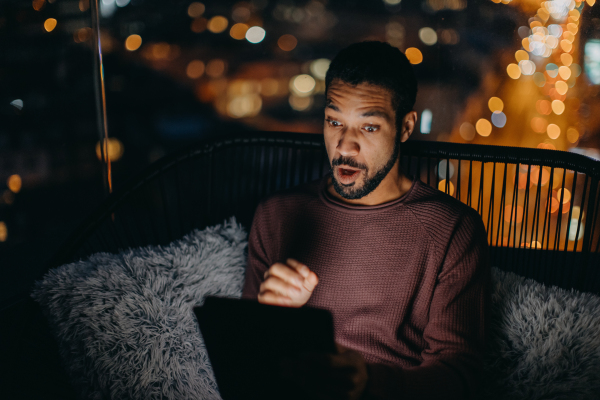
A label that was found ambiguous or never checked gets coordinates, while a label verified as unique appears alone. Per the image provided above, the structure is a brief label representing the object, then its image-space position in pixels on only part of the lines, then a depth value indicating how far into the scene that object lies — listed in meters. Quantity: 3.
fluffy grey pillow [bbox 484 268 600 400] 0.86
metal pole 1.73
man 0.81
